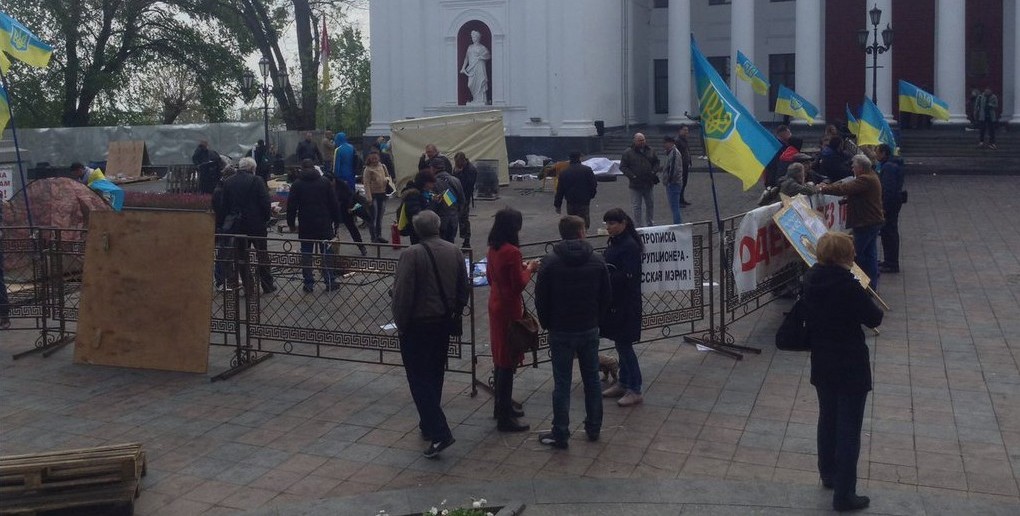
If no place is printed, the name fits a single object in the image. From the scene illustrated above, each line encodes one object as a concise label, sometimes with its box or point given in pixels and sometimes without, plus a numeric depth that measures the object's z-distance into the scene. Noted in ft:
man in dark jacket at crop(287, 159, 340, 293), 44.04
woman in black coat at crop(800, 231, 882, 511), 20.44
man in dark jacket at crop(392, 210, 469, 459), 23.97
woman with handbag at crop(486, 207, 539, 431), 24.93
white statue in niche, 119.75
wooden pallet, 21.07
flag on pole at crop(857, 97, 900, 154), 54.39
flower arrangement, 20.27
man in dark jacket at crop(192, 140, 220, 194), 69.66
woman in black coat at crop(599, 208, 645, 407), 26.35
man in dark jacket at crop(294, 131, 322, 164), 91.76
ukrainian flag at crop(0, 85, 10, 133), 38.09
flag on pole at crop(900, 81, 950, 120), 66.74
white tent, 85.05
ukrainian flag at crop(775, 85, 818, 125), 74.90
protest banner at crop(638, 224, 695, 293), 31.19
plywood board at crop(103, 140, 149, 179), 123.03
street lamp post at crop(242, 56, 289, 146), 102.54
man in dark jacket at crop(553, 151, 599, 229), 52.80
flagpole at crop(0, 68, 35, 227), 37.21
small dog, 29.40
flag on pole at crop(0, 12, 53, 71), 38.91
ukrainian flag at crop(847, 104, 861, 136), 69.07
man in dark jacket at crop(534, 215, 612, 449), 23.82
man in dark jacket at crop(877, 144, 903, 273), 45.06
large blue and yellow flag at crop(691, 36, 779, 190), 32.65
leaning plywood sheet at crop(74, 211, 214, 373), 30.78
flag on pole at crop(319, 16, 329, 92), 136.46
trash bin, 82.84
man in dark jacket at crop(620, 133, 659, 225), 56.80
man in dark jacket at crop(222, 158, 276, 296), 42.45
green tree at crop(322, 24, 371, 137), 169.27
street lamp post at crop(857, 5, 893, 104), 94.70
